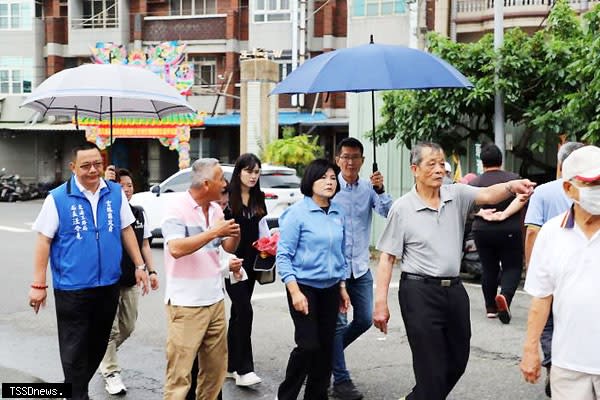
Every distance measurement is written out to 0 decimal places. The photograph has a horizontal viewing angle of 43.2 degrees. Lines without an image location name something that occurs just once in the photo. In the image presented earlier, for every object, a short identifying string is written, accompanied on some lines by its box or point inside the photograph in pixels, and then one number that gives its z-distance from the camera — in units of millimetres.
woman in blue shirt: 4867
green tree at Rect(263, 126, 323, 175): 20266
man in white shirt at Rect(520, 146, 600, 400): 3365
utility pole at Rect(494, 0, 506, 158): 11430
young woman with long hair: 5781
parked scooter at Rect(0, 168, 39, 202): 29859
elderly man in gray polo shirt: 4395
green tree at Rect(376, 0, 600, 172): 10844
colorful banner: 27234
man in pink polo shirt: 4594
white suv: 13586
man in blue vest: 4750
